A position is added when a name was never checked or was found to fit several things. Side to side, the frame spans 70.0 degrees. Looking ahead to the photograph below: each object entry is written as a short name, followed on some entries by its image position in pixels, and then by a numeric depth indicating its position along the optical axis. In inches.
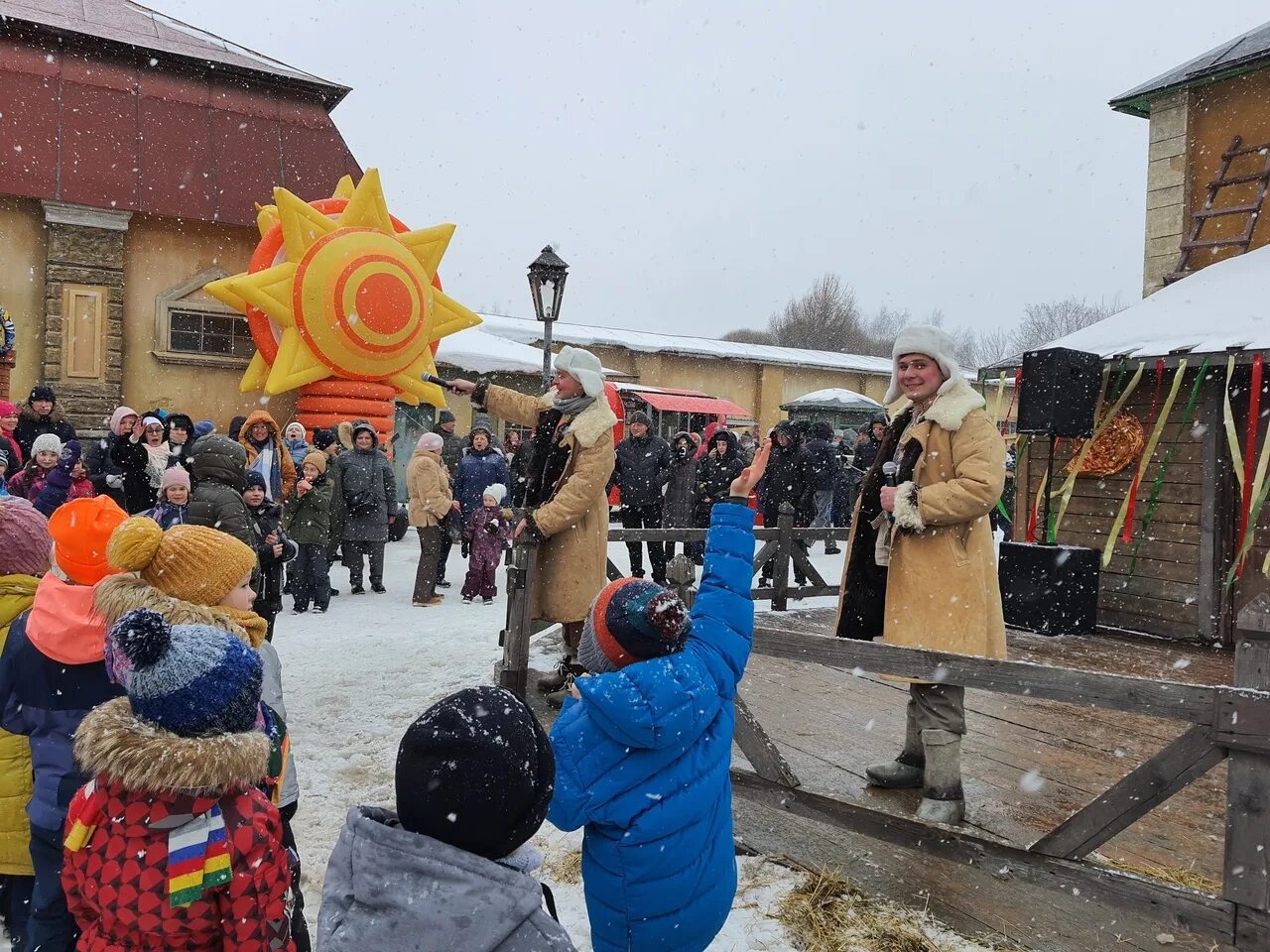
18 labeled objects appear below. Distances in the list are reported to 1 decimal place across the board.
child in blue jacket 80.6
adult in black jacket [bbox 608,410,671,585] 410.3
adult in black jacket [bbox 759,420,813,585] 449.4
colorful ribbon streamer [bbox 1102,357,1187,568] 277.4
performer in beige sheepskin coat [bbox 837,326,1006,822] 137.5
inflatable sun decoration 398.0
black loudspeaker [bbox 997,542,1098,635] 308.3
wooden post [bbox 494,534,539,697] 196.4
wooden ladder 315.3
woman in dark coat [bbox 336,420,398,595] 353.7
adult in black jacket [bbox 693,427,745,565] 442.3
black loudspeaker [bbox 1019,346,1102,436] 296.2
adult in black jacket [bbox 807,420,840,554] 460.1
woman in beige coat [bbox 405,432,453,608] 347.6
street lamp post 392.5
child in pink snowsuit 359.9
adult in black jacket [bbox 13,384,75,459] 333.1
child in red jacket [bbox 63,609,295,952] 68.6
